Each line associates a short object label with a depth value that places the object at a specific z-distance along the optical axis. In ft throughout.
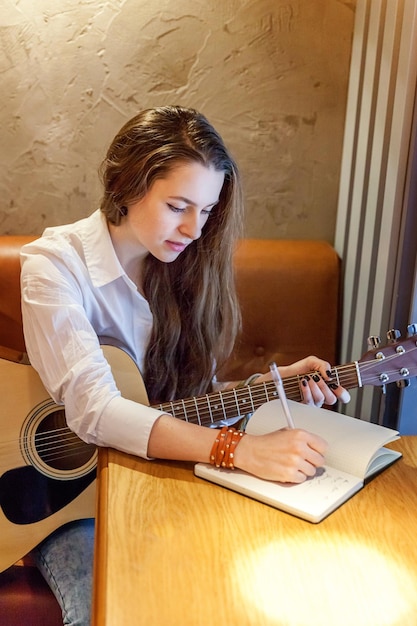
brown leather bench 5.40
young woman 3.43
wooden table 2.41
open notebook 3.06
